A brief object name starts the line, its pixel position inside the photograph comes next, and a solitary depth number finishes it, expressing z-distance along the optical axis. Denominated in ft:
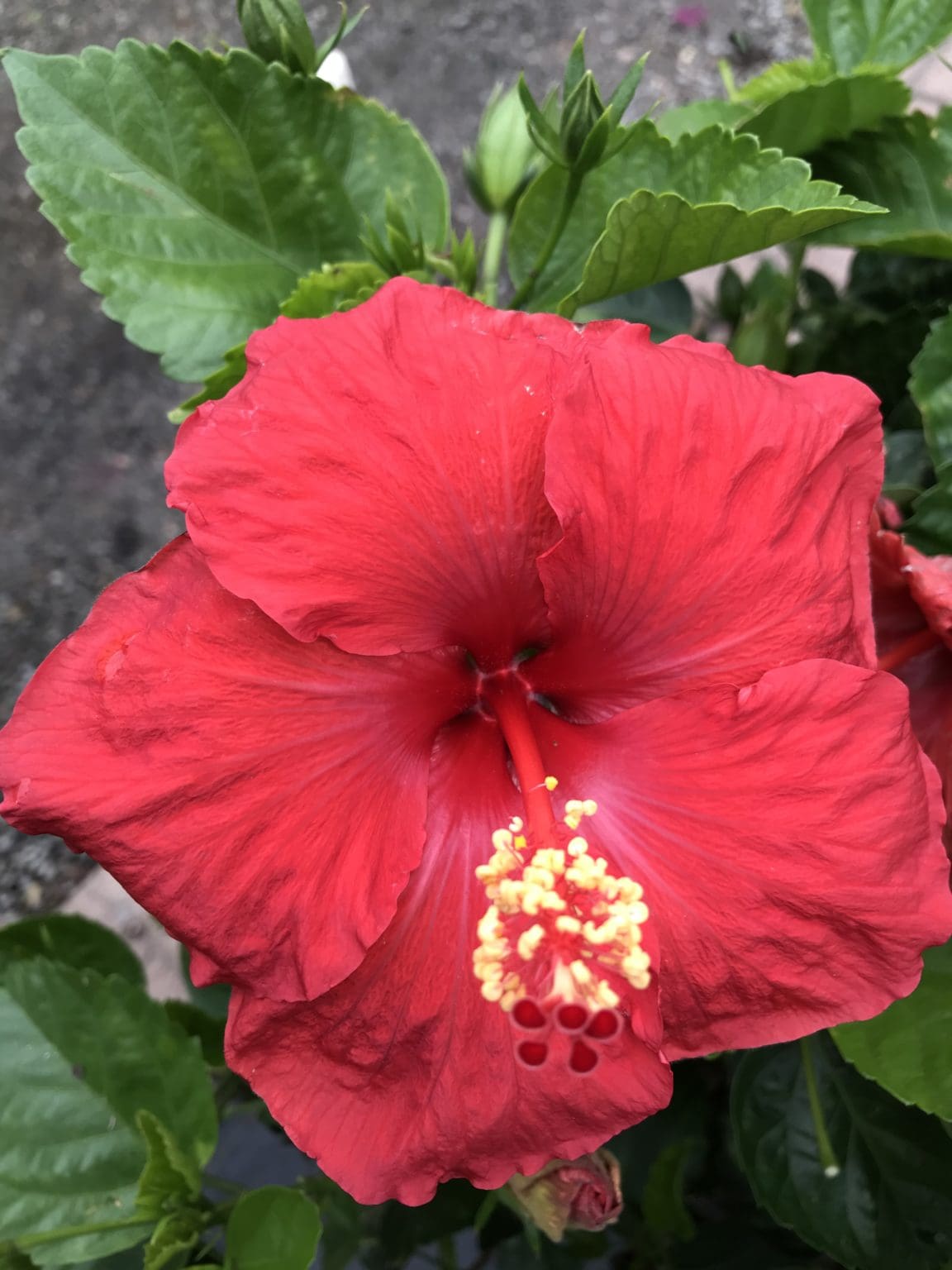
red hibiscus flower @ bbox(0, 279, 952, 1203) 0.43
